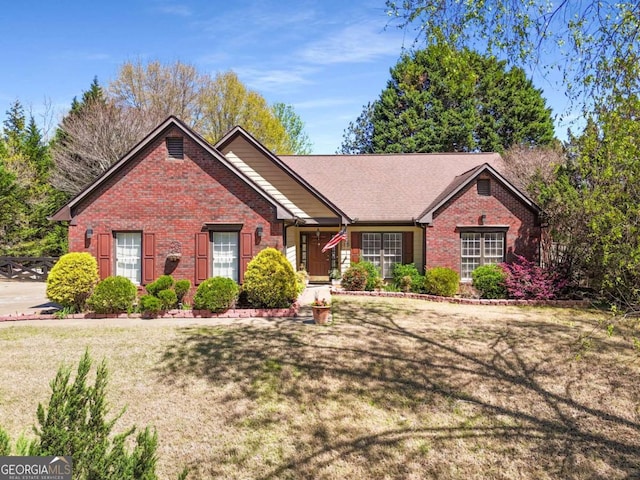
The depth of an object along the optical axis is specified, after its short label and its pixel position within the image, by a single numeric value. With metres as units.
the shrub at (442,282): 16.42
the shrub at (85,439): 2.77
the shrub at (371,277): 17.81
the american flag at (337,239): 17.69
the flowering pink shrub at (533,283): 15.14
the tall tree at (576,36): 5.54
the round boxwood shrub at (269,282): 12.87
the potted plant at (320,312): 11.05
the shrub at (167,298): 12.66
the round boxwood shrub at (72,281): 12.55
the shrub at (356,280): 17.53
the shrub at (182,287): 13.34
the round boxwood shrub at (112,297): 12.37
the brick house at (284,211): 14.09
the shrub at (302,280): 15.63
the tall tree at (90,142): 30.06
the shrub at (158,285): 12.96
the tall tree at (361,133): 43.56
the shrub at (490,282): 15.97
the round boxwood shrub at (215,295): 12.59
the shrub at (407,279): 17.27
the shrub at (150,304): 12.32
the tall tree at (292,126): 44.41
